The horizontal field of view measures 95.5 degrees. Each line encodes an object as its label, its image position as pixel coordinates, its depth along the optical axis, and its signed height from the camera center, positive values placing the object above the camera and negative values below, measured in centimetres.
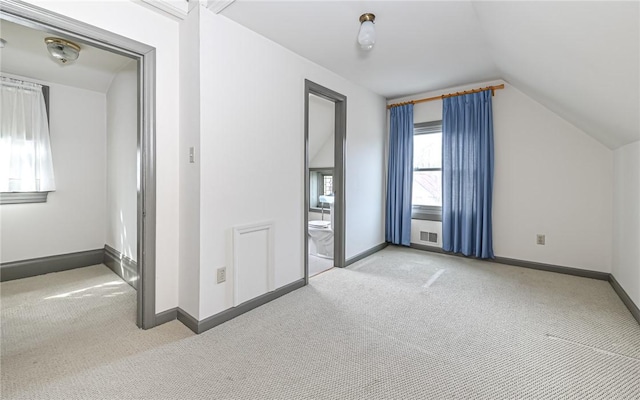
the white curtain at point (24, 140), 291 +57
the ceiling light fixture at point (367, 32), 198 +111
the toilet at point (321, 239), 399 -62
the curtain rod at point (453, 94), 350 +131
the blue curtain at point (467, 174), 355 +27
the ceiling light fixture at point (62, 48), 230 +119
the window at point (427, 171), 406 +34
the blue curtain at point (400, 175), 410 +29
